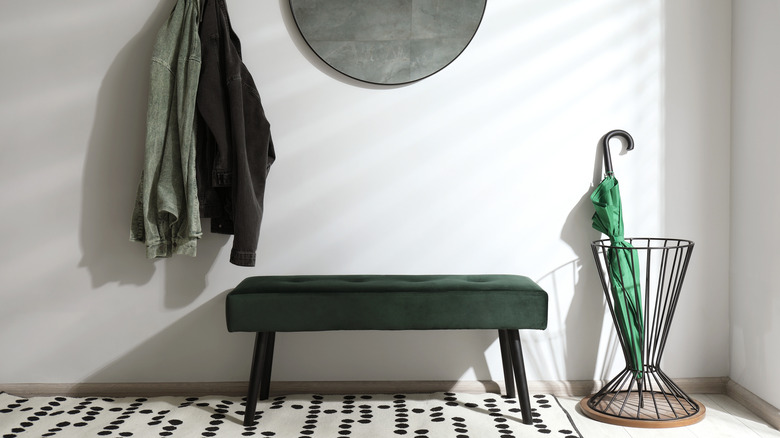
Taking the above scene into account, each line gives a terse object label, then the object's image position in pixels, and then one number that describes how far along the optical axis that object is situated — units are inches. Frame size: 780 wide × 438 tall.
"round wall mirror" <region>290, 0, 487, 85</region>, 102.4
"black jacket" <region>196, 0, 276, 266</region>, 95.7
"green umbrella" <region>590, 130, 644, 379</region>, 97.0
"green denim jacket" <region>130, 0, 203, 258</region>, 96.5
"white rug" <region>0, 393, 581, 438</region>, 88.8
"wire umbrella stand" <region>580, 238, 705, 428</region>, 92.2
